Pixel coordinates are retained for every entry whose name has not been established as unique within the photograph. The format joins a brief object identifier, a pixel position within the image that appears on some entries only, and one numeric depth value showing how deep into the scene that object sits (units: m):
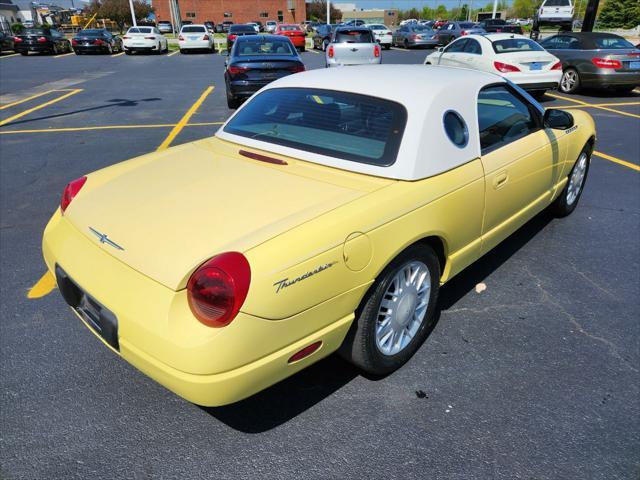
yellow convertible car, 1.91
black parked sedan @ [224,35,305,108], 9.62
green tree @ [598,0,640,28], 38.73
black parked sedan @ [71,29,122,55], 25.17
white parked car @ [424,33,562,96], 10.45
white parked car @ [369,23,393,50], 27.94
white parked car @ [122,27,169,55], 25.62
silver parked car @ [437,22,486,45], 26.27
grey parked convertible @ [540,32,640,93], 11.15
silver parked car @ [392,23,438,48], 27.55
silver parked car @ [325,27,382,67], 15.46
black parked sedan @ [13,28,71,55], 24.66
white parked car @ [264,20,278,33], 47.09
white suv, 25.16
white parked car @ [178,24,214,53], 25.95
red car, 28.62
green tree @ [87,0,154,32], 56.88
